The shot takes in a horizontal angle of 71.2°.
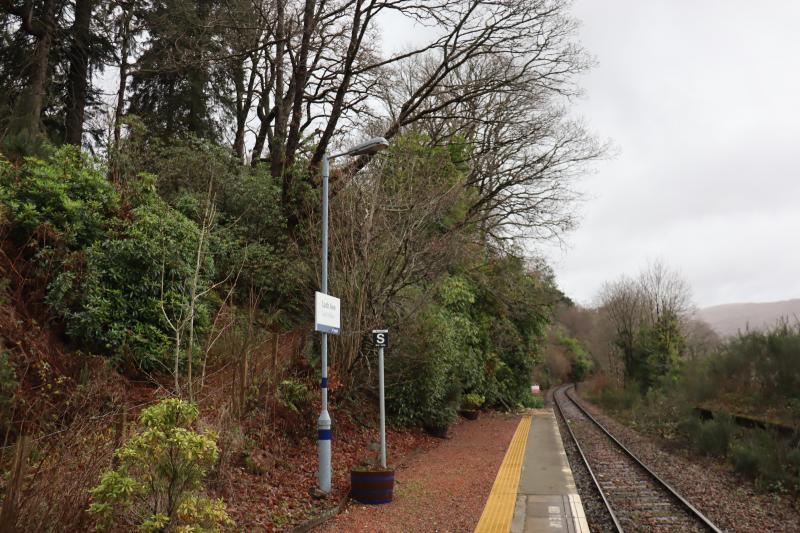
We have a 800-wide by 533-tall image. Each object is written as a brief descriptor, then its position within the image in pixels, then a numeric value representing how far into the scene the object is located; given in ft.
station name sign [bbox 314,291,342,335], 28.78
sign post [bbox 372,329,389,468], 32.65
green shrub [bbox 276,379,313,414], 35.22
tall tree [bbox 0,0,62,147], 45.91
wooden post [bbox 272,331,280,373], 35.86
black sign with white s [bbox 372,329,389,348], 32.76
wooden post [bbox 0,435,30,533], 13.51
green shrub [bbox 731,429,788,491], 37.86
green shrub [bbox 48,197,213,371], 30.17
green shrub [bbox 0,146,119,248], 31.96
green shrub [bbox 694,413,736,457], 48.92
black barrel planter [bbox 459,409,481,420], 73.67
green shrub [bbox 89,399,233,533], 16.03
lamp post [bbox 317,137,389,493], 28.89
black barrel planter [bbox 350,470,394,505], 28.66
